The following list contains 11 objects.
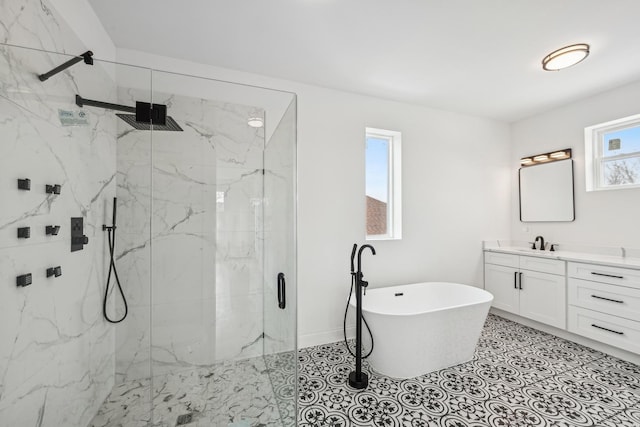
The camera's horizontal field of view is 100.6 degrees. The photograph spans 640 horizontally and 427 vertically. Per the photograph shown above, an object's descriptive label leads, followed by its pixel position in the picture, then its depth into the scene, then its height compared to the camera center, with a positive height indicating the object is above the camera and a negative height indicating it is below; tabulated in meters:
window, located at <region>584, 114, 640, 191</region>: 2.75 +0.67
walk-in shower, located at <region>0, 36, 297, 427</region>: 1.21 -0.20
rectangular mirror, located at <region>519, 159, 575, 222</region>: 3.17 +0.30
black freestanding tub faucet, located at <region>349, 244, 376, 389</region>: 1.98 -1.00
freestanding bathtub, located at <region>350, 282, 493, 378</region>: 2.03 -0.97
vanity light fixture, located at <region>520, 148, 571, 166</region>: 3.16 +0.74
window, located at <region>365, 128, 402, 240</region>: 3.12 +0.37
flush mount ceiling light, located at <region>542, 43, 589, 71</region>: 2.05 +1.27
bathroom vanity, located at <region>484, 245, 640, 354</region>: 2.30 -0.77
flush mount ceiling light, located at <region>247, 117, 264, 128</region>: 1.87 +0.67
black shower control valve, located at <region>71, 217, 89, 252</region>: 1.36 -0.10
